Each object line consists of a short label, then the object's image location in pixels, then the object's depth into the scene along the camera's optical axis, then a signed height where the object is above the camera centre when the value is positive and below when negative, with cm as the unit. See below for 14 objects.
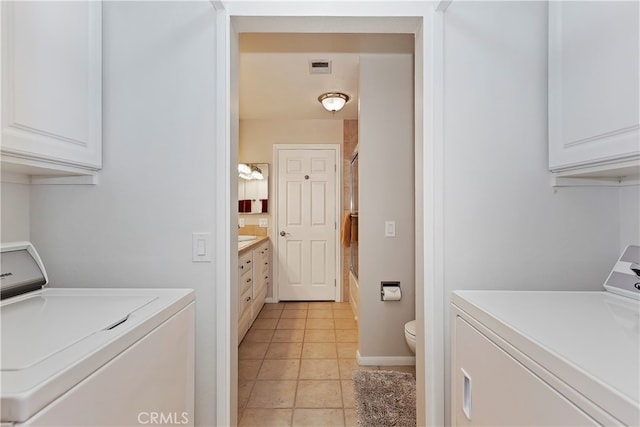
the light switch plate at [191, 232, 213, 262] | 143 -14
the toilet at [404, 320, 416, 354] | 220 -81
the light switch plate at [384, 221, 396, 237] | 262 -12
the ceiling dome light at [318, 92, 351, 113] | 338 +116
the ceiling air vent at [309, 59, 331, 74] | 268 +121
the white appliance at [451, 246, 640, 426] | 64 -32
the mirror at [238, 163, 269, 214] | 453 +30
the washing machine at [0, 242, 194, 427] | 65 -33
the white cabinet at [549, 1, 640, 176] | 105 +45
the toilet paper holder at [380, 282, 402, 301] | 257 -61
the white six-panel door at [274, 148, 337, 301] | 455 -14
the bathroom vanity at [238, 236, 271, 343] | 304 -71
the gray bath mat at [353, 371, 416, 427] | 191 -117
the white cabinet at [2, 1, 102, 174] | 103 +44
